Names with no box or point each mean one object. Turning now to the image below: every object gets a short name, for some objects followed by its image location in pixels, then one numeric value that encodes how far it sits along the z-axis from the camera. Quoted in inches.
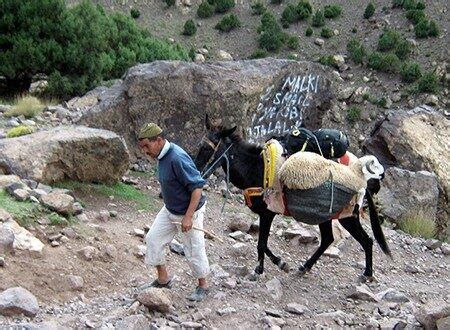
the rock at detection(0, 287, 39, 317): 193.5
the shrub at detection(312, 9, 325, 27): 1465.3
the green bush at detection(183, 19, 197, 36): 1441.7
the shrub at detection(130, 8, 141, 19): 1439.5
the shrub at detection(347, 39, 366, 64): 1318.9
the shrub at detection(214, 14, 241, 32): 1464.1
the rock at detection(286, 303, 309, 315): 233.9
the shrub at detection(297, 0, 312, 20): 1486.2
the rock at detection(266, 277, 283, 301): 247.6
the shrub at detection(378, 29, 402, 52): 1338.6
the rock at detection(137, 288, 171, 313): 207.8
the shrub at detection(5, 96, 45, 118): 455.8
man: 211.6
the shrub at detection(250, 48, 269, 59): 1342.3
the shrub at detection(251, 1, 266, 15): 1516.7
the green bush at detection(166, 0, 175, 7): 1515.7
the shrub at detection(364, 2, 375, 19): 1460.4
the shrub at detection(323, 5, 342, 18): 1487.5
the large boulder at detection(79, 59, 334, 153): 419.5
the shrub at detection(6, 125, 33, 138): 362.0
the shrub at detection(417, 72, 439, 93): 1187.9
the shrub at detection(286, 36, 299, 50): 1396.4
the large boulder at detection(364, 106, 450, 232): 476.4
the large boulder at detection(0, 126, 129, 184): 311.7
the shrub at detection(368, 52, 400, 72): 1278.3
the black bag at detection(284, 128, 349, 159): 277.3
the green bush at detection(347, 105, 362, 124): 1003.0
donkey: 265.1
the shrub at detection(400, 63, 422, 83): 1233.4
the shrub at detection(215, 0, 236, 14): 1520.7
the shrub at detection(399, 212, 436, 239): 412.8
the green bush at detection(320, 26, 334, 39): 1421.0
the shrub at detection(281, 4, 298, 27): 1478.8
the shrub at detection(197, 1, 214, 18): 1509.6
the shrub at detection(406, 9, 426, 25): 1391.5
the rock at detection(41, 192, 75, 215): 270.5
